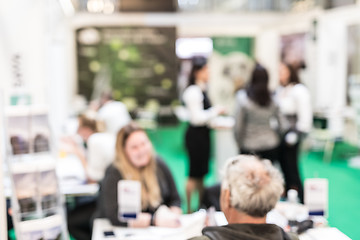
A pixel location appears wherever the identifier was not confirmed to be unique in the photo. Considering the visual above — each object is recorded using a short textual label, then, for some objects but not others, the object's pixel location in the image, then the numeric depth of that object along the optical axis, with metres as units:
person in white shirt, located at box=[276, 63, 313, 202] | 5.12
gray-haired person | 1.92
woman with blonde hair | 3.25
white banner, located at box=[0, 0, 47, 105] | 4.16
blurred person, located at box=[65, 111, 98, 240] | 4.02
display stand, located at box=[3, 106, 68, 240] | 3.10
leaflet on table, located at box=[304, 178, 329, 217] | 2.89
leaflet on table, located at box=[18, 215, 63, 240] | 3.07
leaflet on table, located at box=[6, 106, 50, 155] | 3.23
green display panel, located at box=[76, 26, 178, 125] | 12.31
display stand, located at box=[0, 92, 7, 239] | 2.42
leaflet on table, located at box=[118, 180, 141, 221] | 2.89
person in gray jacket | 4.71
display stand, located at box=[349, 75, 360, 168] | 8.08
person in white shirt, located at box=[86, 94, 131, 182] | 4.26
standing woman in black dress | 5.10
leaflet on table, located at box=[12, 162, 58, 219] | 3.10
